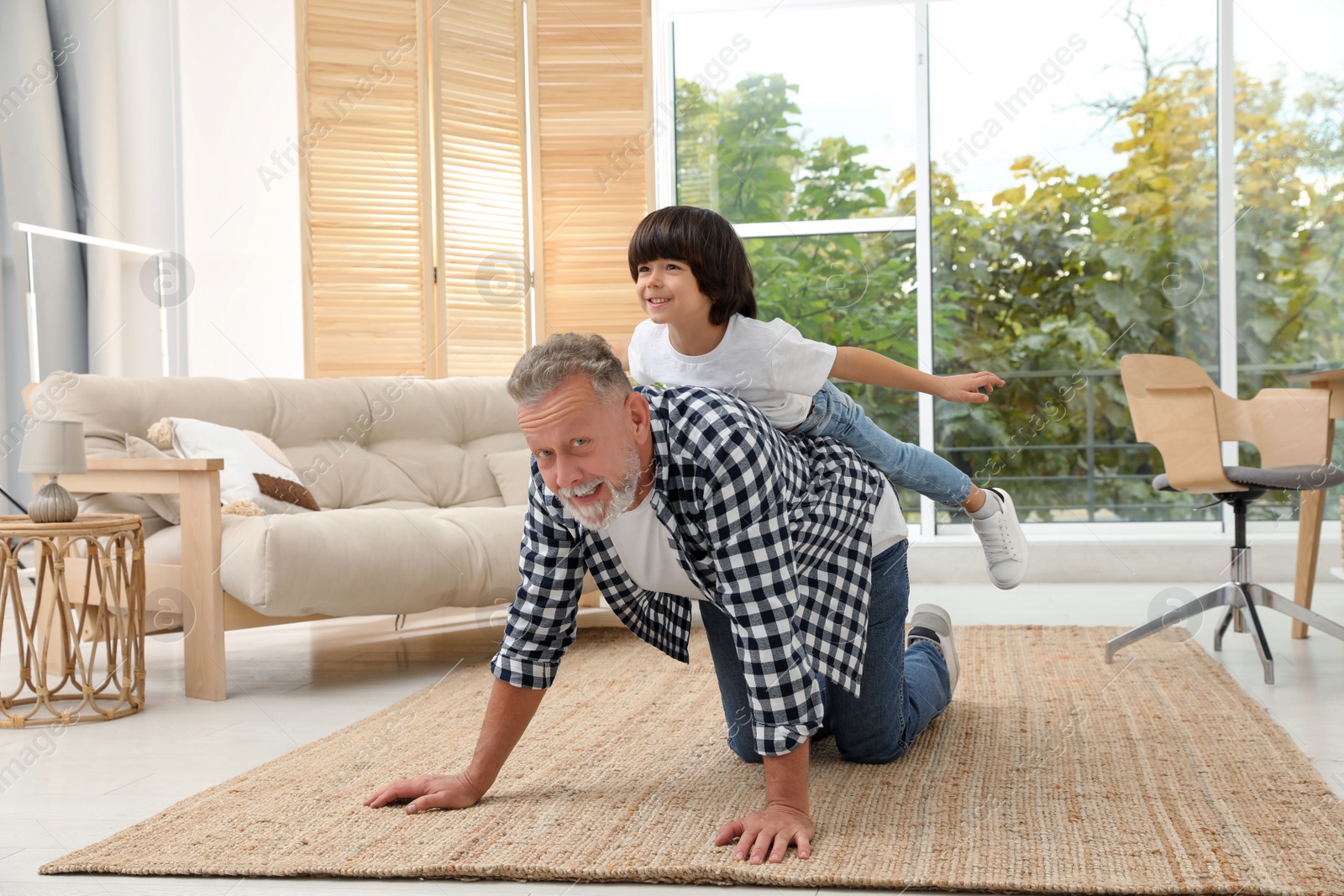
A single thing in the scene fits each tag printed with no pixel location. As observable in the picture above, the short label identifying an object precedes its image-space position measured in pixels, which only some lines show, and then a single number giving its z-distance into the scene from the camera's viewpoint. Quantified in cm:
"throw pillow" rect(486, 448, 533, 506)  358
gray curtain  461
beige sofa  261
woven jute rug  141
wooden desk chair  280
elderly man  139
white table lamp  238
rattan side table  237
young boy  190
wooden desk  302
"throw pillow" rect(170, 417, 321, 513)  296
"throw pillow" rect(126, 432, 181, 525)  285
